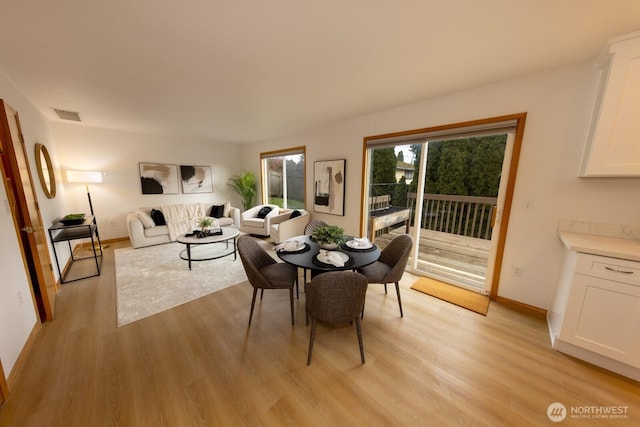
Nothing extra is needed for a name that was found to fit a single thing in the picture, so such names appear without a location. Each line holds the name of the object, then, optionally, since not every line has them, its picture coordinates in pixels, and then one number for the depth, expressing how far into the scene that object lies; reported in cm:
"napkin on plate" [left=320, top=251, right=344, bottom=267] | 178
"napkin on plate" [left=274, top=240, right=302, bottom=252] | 209
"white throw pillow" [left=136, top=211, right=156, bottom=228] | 425
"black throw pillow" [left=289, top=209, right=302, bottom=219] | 453
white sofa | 407
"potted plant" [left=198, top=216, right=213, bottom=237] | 353
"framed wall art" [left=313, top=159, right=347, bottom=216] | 384
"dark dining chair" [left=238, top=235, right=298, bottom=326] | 194
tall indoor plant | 593
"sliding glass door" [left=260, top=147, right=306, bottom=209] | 498
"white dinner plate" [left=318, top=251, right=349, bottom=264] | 183
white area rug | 238
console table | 277
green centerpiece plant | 214
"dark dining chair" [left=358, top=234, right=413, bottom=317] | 206
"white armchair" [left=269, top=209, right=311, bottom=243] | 417
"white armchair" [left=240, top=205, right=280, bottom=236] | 480
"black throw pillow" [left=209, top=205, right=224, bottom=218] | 525
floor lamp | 377
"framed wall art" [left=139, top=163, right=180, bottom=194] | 486
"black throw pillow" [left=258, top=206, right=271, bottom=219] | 513
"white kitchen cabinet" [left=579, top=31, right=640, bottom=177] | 155
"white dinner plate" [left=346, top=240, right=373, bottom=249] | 221
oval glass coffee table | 333
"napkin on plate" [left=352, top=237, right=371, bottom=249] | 223
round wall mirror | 276
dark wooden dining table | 175
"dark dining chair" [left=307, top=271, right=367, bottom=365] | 150
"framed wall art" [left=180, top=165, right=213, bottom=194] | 538
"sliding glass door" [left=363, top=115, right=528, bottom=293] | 273
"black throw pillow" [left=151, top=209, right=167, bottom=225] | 445
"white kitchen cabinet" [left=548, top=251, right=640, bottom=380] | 149
